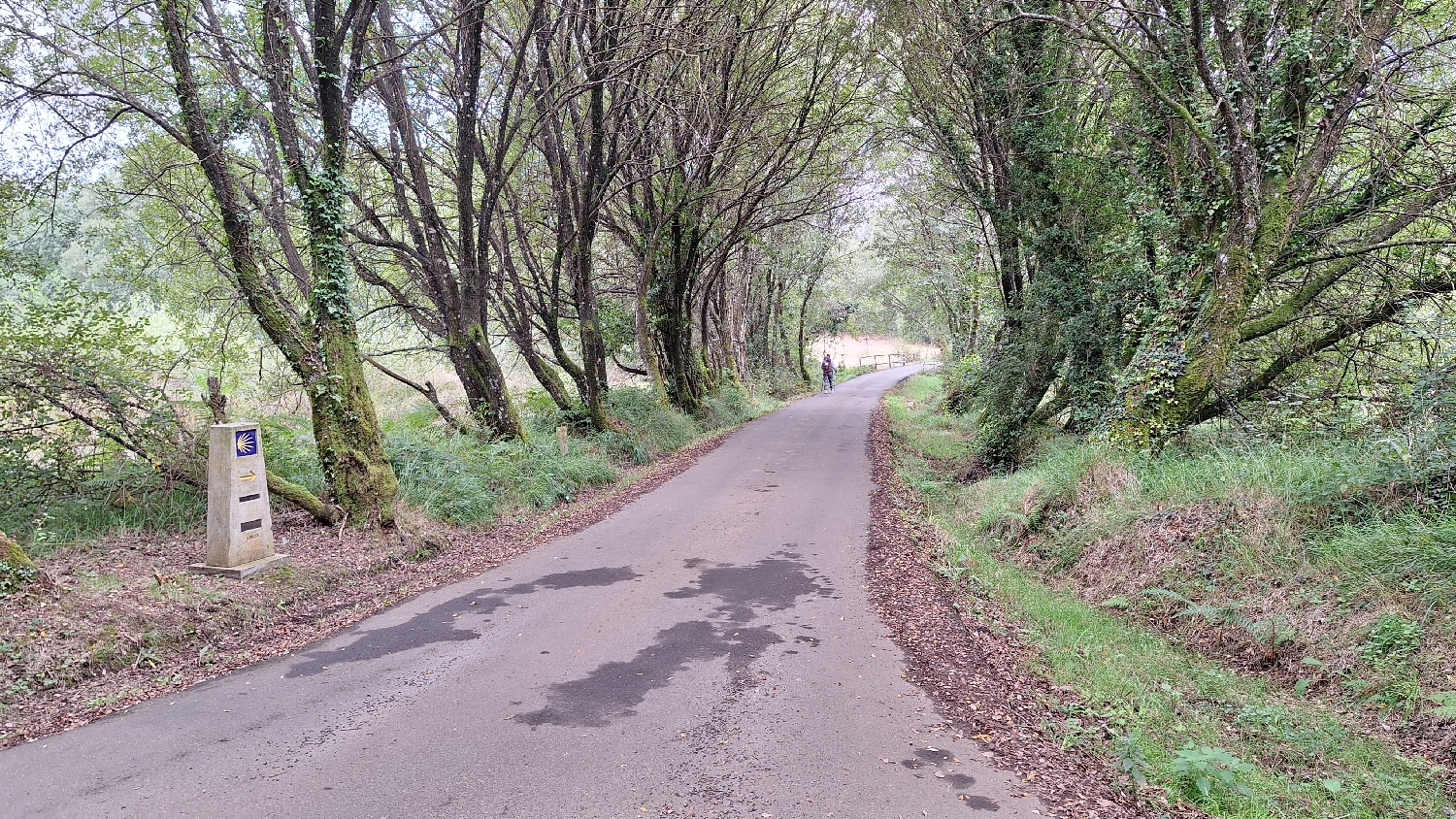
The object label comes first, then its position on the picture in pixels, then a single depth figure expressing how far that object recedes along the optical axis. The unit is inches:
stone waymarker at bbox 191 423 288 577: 250.1
